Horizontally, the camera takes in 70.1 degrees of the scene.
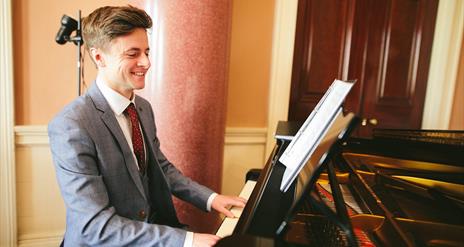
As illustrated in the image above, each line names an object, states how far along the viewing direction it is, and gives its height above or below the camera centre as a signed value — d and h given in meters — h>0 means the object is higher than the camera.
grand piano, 0.80 -0.48
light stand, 1.78 +0.13
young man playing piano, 0.96 -0.32
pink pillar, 1.80 -0.11
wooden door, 2.66 +0.15
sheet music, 0.82 -0.16
